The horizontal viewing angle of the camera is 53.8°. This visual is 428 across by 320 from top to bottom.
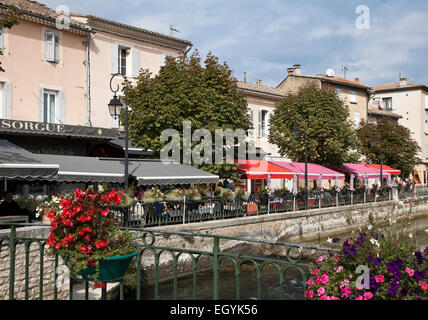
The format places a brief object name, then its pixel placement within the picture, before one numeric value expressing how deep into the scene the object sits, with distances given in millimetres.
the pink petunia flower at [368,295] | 2671
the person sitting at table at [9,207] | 10727
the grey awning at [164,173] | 14703
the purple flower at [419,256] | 2660
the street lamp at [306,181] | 20047
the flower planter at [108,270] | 3639
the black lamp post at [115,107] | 12383
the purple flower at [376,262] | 2725
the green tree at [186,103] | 17969
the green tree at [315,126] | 25406
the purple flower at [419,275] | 2604
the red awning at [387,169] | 31981
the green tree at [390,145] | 35250
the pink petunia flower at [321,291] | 2875
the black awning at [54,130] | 16766
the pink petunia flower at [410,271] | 2584
